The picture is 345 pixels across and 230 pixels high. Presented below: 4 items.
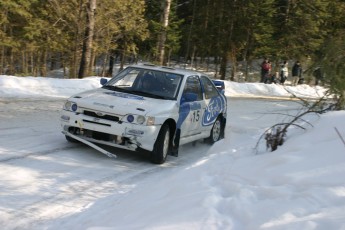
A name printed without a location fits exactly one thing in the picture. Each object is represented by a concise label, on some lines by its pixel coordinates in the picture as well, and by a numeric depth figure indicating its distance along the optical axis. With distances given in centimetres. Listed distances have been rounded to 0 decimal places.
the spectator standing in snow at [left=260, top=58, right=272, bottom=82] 3123
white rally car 754
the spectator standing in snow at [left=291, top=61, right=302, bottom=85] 3108
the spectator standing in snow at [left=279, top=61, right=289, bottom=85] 3073
